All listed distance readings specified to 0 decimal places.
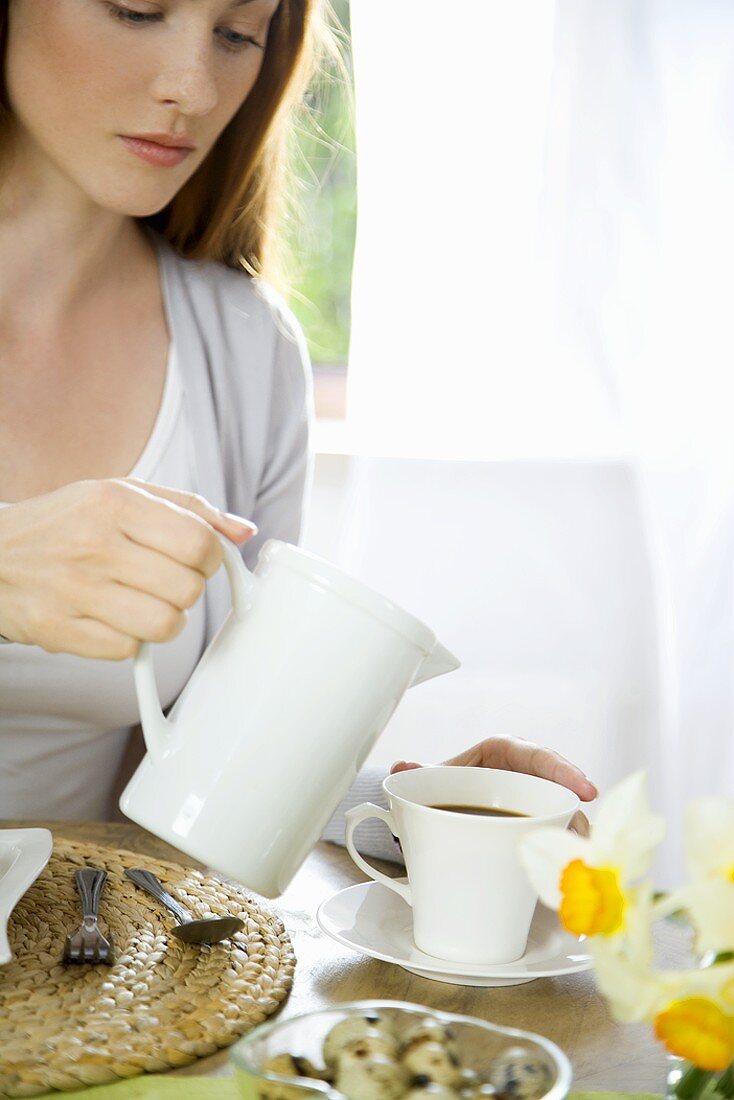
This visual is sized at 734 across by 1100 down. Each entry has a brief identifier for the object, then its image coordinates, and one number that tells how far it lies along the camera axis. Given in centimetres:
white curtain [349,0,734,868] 197
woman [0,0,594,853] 99
